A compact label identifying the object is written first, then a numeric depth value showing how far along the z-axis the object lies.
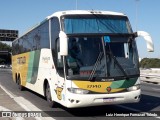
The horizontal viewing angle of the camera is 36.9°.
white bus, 6.83
